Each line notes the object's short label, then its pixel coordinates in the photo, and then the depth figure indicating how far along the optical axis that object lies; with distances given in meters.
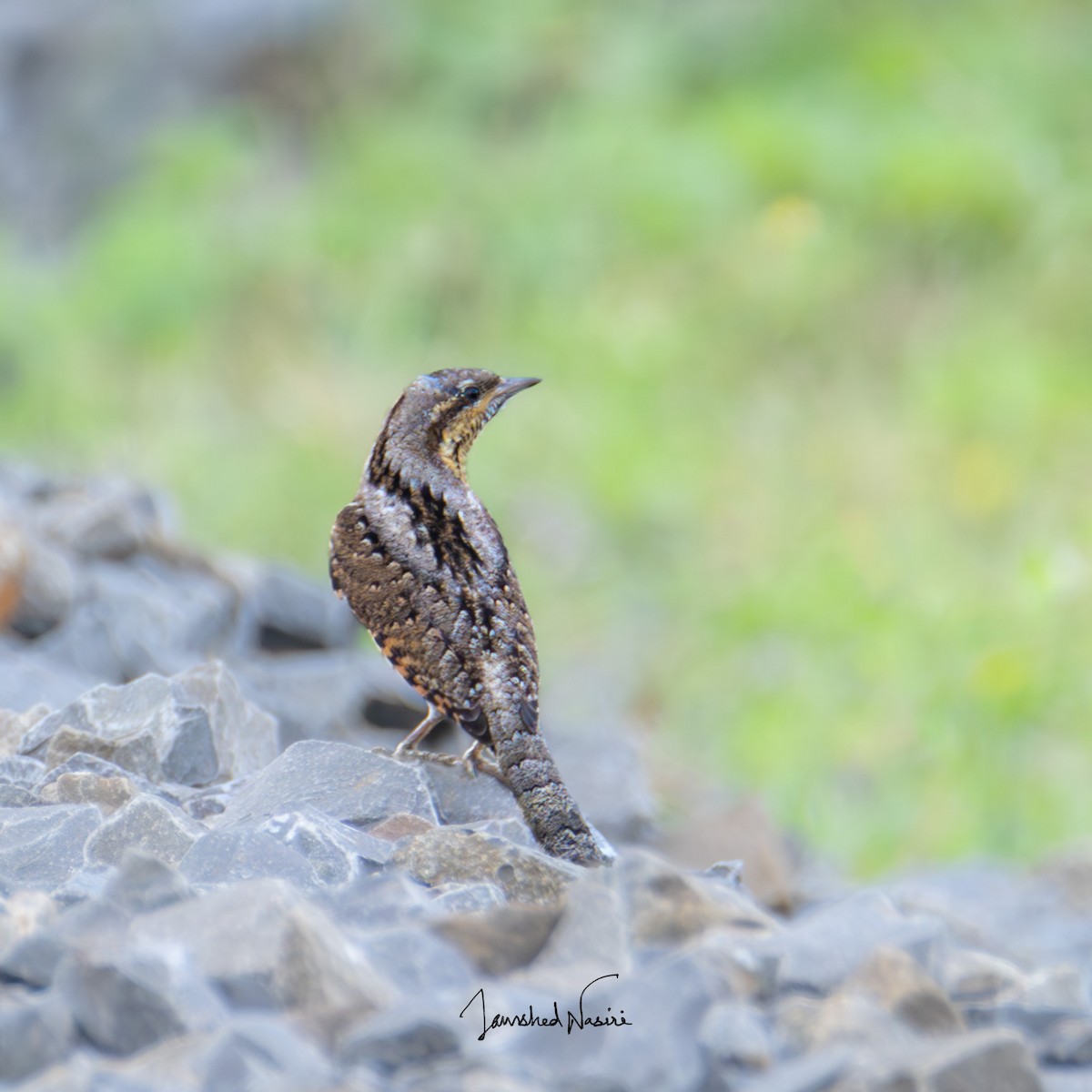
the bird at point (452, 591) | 7.41
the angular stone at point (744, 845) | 11.27
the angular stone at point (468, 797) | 7.87
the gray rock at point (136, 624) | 12.09
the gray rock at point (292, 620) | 13.68
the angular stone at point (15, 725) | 8.58
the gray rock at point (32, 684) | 10.17
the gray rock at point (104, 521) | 13.31
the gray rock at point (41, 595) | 12.07
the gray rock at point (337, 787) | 7.28
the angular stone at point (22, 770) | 7.70
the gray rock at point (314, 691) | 11.28
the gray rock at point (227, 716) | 8.41
